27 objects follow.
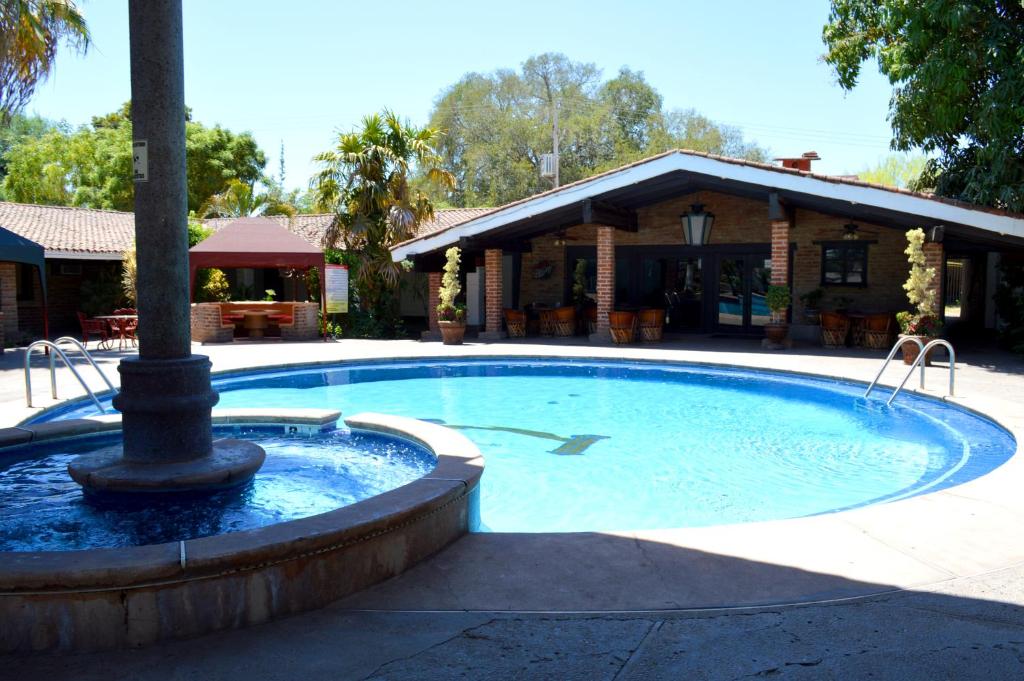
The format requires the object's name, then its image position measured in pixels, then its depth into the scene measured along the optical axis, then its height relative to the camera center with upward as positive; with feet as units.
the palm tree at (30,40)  41.16 +14.04
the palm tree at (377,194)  62.59 +8.34
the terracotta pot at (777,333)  49.80 -2.38
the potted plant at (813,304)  54.34 -0.57
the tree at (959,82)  42.93 +12.50
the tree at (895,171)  141.08 +23.36
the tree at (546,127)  138.72 +31.29
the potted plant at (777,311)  49.16 -0.97
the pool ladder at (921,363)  28.58 -2.63
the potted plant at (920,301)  40.09 -0.25
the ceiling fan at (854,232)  51.62 +4.35
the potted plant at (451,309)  54.34 -0.95
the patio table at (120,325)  53.62 -2.09
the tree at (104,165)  110.73 +19.84
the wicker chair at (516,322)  59.11 -2.01
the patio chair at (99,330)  53.06 -2.42
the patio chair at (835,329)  51.16 -2.18
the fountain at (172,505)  9.45 -3.38
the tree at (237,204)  99.71 +11.90
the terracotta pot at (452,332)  54.34 -2.56
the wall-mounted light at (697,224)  53.78 +4.99
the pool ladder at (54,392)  27.98 -3.14
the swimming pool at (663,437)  20.34 -5.00
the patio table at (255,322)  61.60 -2.12
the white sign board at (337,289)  60.08 +0.51
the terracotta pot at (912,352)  40.06 -2.88
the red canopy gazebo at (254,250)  57.98 +3.38
